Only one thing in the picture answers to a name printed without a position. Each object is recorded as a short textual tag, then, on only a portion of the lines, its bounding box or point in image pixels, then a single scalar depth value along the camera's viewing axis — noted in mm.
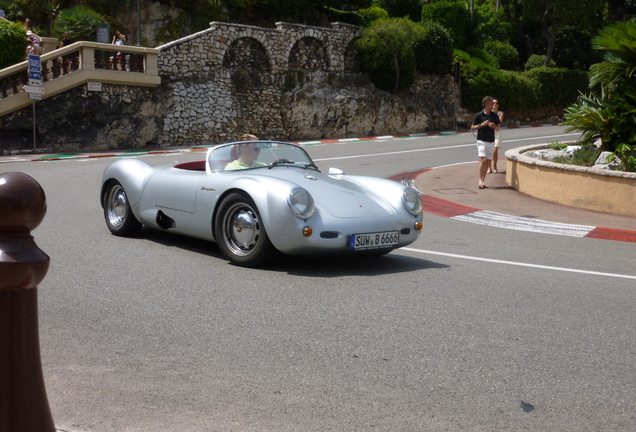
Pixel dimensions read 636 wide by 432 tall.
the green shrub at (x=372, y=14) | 38047
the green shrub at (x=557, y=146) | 15672
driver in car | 7844
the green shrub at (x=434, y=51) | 35688
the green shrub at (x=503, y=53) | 44812
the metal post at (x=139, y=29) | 28644
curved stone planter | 11742
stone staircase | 23281
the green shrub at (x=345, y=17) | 36469
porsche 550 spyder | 6762
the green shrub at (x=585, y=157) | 13219
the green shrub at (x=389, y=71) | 33375
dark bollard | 2287
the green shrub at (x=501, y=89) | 37781
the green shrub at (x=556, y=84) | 41812
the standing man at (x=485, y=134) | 14555
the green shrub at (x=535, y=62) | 45344
